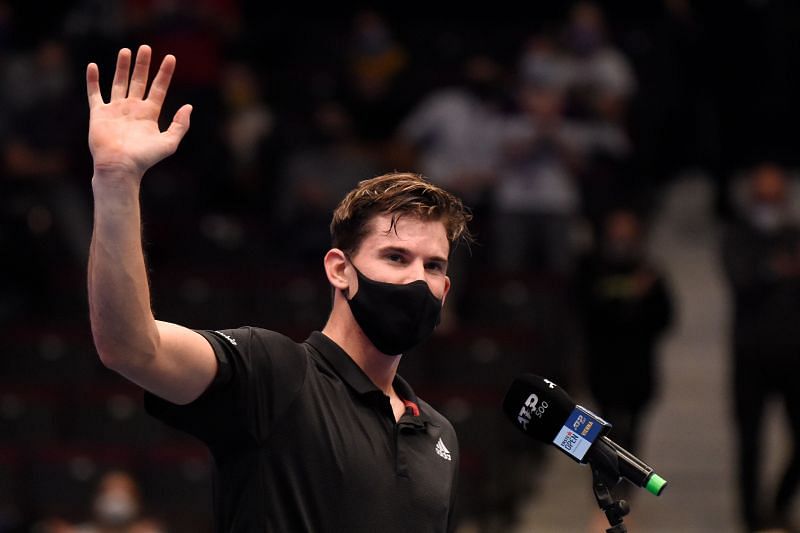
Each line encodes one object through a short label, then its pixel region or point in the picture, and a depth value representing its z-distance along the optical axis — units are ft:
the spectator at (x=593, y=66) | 68.95
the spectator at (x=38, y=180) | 63.31
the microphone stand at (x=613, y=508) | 18.01
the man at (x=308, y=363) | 16.29
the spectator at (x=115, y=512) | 49.65
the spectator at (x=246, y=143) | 70.33
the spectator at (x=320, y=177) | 63.62
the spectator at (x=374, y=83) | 69.36
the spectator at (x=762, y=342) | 50.65
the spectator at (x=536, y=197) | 62.03
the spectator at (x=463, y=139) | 65.26
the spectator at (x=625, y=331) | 51.24
